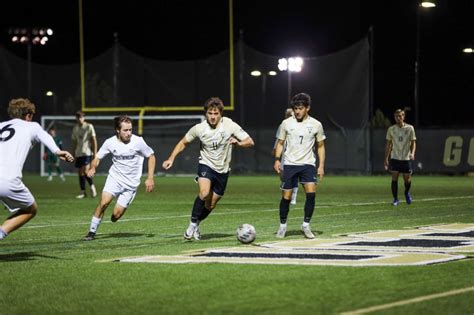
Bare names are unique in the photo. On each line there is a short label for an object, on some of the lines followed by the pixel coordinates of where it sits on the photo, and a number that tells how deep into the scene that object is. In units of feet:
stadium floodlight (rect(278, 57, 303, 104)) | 157.89
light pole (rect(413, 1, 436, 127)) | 166.12
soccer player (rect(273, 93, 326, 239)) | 55.65
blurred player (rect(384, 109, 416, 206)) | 84.69
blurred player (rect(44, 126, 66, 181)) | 140.38
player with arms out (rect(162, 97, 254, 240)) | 54.49
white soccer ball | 50.21
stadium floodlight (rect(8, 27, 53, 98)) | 165.58
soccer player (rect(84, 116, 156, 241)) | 56.54
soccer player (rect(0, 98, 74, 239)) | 42.06
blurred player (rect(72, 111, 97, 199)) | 94.73
